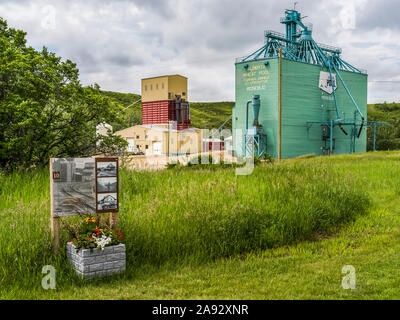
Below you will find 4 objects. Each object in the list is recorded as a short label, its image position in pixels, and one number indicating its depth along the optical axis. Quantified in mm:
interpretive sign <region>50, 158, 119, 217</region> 5902
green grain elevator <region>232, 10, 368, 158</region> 37812
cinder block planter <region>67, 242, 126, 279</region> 5410
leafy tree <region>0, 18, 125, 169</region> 11312
